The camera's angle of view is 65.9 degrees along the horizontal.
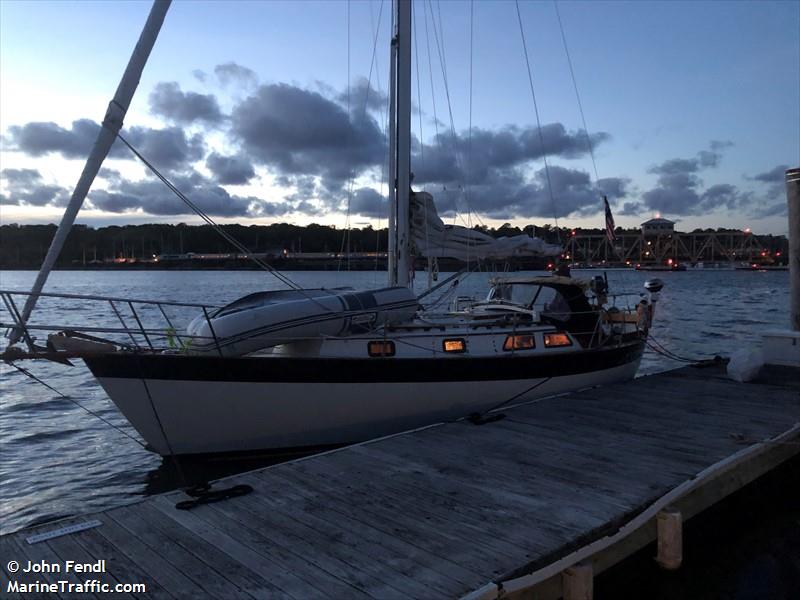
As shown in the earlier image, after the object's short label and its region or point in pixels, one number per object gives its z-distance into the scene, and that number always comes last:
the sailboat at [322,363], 8.72
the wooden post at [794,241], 13.09
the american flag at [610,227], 15.49
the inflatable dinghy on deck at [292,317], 9.06
